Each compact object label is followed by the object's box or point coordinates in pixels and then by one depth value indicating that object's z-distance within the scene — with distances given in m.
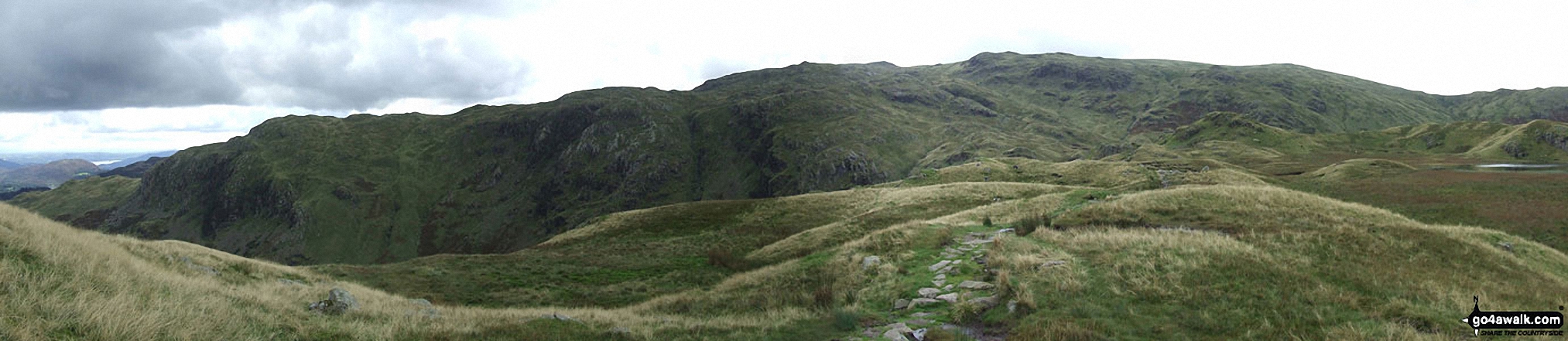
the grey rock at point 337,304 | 15.27
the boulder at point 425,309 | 16.65
